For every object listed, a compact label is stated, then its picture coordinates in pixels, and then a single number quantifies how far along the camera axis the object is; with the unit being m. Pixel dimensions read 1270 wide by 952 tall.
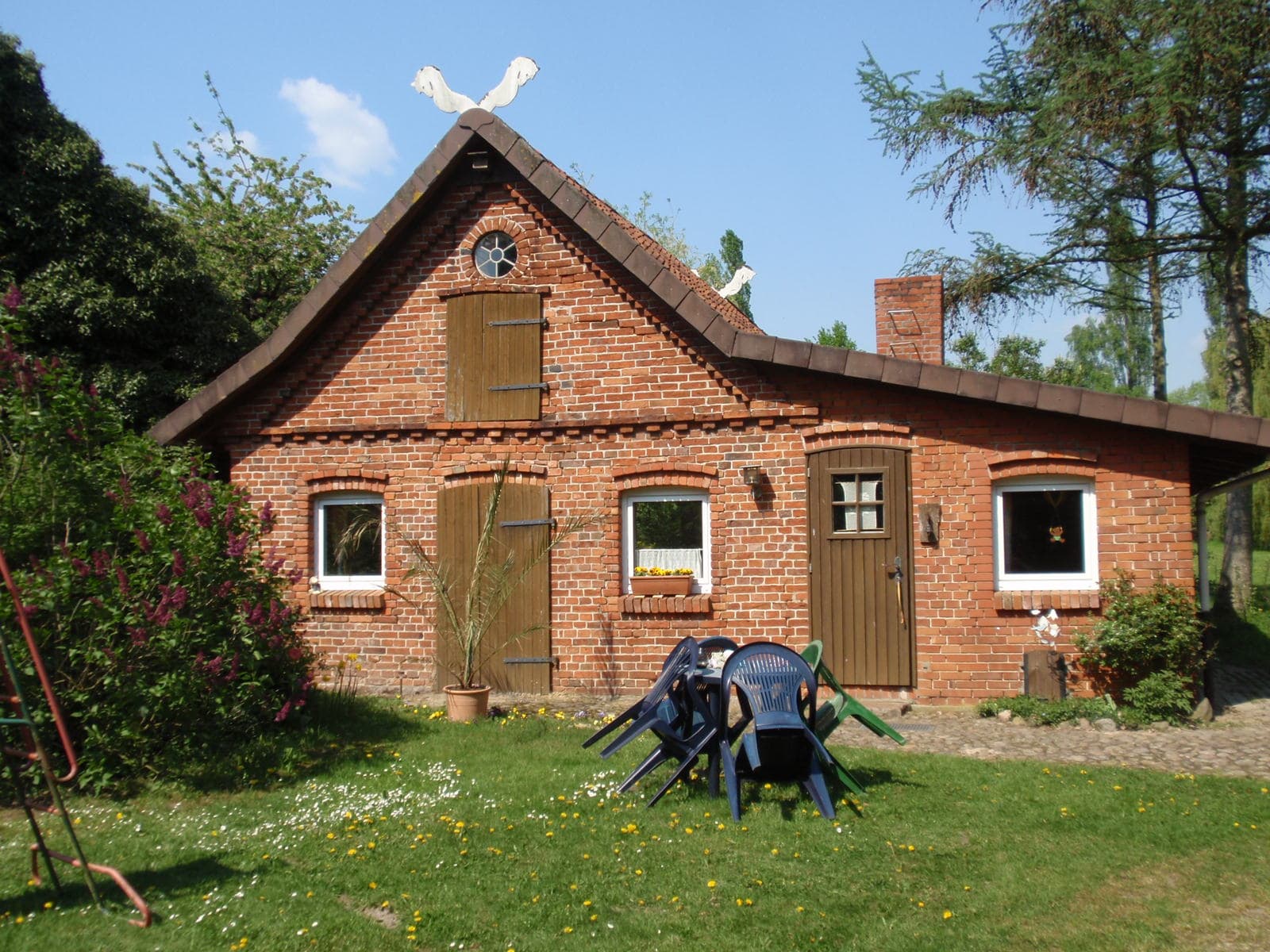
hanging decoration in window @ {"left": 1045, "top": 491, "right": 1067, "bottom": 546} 10.35
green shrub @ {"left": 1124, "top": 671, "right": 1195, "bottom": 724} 9.41
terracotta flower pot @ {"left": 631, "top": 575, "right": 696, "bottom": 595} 11.16
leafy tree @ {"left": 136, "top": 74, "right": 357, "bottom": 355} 24.12
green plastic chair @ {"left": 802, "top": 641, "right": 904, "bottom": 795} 6.89
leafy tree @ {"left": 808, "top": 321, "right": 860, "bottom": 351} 35.28
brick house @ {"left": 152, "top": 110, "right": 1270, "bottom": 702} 10.27
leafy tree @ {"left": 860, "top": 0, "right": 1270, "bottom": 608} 14.77
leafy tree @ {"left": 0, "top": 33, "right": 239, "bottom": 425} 14.48
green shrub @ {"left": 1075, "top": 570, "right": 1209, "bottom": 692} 9.51
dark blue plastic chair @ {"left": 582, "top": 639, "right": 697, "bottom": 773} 7.01
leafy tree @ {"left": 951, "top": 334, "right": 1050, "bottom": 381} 37.94
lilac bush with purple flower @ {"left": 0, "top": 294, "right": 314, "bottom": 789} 7.24
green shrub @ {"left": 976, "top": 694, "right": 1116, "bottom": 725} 9.52
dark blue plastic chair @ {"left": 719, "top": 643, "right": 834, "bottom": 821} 6.45
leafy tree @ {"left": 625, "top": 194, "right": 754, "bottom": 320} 38.25
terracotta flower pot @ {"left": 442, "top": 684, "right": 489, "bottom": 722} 9.99
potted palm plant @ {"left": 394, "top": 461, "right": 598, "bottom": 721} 10.66
